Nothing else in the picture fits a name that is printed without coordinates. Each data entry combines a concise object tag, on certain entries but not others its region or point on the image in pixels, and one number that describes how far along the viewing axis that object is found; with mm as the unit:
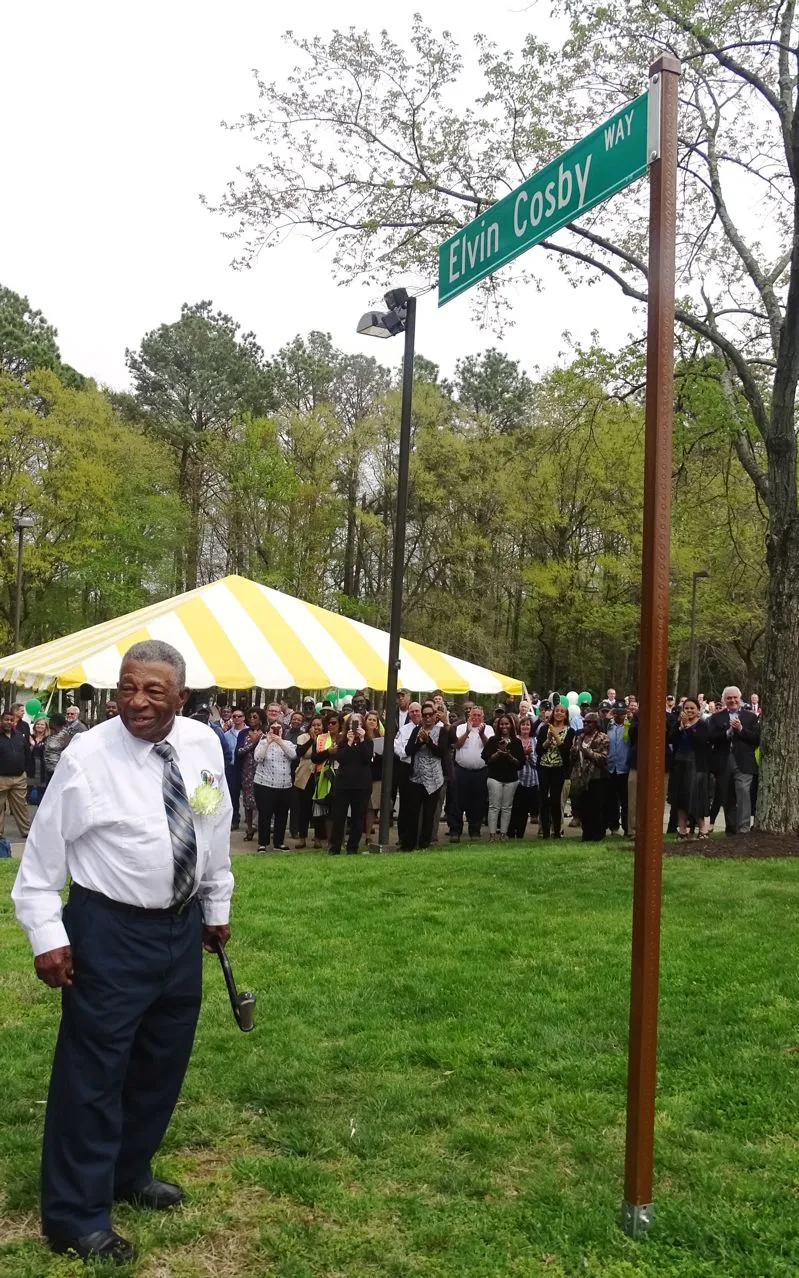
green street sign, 3402
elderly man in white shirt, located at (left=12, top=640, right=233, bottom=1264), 3207
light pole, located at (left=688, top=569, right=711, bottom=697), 31500
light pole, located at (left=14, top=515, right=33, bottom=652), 25953
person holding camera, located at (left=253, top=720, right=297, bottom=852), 13234
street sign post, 3201
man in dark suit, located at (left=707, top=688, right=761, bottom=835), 12477
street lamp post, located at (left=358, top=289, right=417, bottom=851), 12219
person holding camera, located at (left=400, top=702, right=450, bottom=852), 12797
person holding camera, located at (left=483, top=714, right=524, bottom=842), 13828
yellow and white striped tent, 15610
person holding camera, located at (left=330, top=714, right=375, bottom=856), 12203
